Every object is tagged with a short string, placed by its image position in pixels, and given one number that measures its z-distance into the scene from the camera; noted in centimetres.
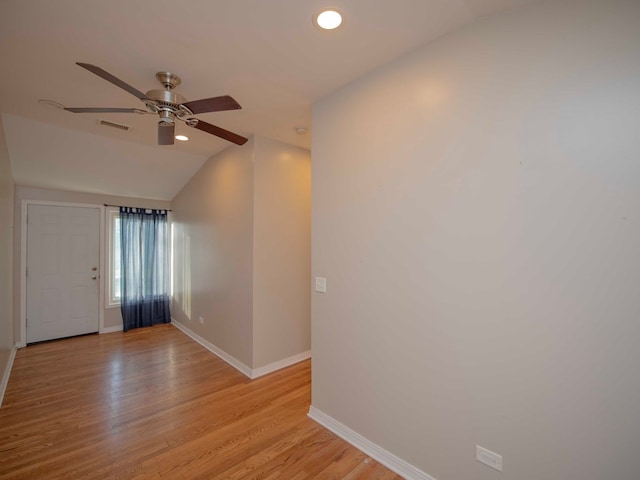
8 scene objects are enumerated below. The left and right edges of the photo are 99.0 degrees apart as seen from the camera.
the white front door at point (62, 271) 415
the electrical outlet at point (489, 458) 141
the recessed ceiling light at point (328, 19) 145
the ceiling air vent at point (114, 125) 282
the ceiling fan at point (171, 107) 174
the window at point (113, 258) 473
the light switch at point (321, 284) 232
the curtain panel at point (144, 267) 475
